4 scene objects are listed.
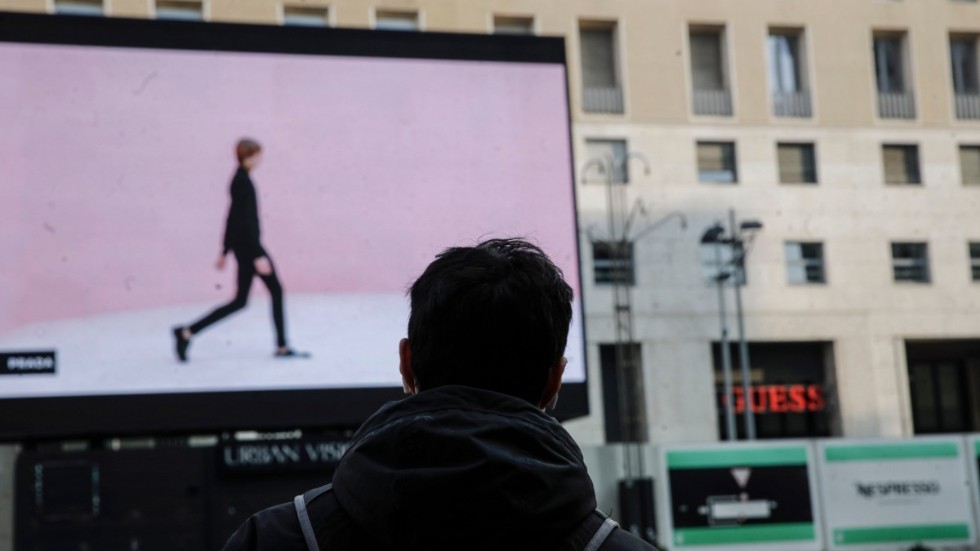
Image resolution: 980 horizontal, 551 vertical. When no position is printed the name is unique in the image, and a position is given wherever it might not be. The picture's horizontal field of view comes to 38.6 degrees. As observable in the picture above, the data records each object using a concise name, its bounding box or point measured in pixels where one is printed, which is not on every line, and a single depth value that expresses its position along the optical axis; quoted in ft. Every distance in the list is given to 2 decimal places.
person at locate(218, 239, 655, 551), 5.04
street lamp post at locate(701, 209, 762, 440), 83.58
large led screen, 33.09
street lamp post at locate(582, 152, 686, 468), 87.97
